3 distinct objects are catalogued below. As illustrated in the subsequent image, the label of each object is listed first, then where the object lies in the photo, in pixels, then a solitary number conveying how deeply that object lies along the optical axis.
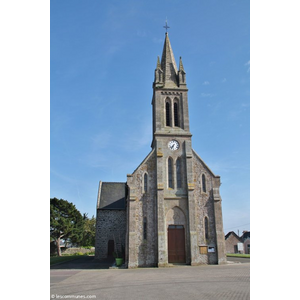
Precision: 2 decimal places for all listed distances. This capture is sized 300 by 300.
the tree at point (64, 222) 45.41
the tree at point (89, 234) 57.57
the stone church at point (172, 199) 23.47
